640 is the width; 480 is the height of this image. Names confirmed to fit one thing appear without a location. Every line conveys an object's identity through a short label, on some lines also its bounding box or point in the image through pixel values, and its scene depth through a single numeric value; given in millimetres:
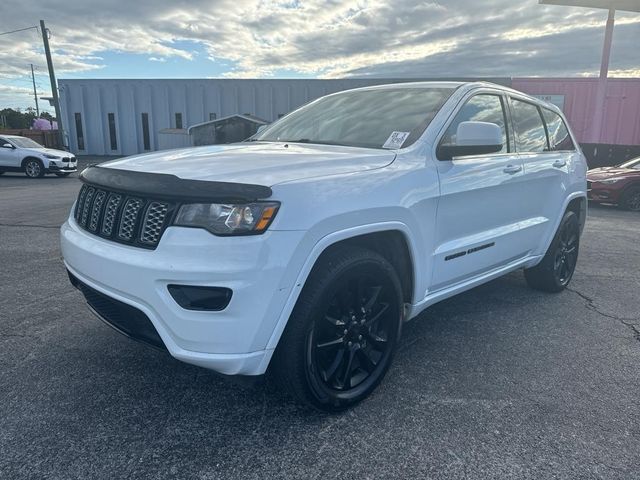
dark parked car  10953
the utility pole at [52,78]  25281
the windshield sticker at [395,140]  2855
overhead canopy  20578
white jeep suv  2018
